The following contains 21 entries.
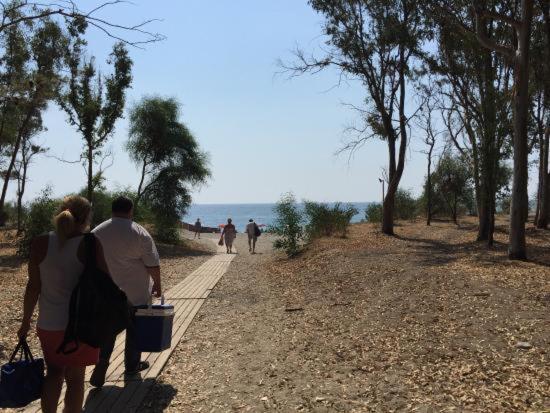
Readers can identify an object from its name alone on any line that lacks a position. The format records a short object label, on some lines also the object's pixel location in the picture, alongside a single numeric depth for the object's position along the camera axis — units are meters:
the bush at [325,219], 22.45
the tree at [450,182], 36.62
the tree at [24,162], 34.41
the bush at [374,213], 33.50
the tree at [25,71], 15.35
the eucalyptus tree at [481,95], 16.31
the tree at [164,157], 28.31
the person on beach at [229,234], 25.02
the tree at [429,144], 31.42
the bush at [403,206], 38.97
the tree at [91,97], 21.72
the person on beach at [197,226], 36.57
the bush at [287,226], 19.86
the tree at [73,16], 5.73
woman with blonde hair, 3.85
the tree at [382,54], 22.56
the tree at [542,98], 19.52
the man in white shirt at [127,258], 5.16
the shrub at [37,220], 17.92
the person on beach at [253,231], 24.33
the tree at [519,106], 12.50
